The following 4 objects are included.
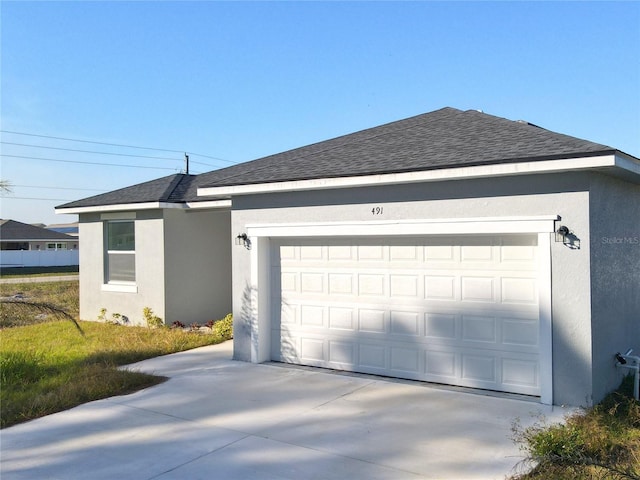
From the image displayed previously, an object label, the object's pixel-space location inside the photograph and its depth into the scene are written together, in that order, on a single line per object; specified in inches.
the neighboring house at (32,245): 1833.2
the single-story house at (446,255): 268.8
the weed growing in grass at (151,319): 508.4
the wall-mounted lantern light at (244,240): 382.3
